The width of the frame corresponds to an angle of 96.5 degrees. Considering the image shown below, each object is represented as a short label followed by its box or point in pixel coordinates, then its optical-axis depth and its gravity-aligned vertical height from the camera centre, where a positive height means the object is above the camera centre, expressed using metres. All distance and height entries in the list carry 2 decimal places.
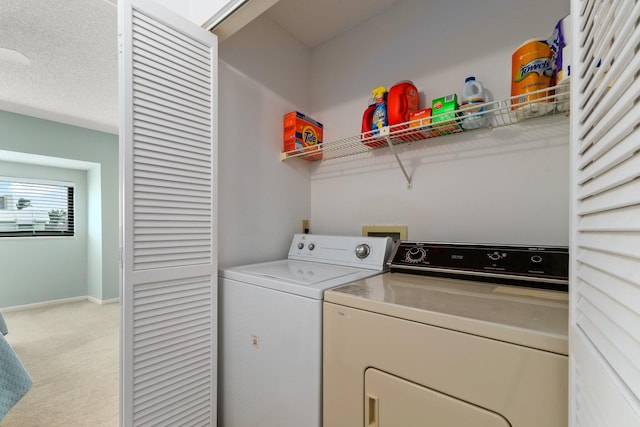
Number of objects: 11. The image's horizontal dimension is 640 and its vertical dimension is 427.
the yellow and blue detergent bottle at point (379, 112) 1.60 +0.57
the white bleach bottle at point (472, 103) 1.33 +0.51
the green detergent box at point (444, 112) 1.35 +0.48
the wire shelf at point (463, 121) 1.17 +0.44
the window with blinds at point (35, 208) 4.05 +0.03
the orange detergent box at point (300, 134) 1.93 +0.54
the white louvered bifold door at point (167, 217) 1.16 -0.03
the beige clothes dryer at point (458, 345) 0.68 -0.37
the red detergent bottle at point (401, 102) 1.53 +0.60
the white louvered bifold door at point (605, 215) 0.37 +0.00
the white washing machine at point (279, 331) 1.10 -0.52
